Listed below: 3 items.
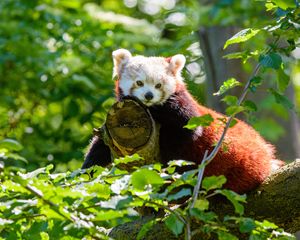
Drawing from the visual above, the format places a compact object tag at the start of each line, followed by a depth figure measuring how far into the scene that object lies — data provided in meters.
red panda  10.23
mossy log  9.05
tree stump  9.04
